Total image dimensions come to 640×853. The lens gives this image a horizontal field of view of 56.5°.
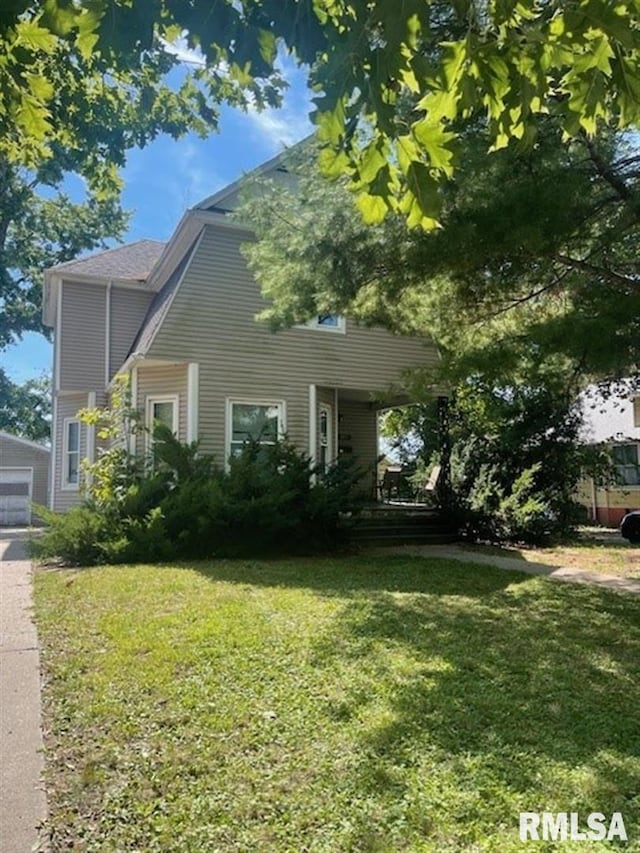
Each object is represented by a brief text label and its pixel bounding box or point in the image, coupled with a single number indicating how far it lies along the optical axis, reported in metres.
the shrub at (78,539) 8.63
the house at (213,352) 11.84
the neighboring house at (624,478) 21.56
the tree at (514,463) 12.07
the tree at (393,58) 2.10
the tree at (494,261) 5.69
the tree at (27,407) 34.84
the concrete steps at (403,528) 11.59
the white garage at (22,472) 24.80
